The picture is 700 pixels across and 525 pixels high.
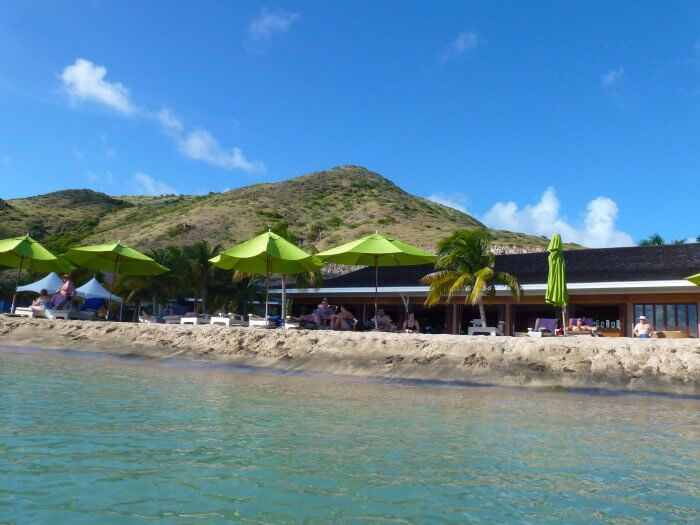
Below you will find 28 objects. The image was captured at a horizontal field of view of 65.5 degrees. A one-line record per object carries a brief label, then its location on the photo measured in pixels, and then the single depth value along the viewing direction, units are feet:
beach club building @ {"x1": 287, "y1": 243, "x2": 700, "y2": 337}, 57.88
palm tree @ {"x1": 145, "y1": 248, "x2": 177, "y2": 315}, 92.58
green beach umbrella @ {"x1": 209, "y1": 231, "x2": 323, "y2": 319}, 46.39
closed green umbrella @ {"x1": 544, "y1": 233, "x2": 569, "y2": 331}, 47.65
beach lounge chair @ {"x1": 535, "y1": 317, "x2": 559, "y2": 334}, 54.90
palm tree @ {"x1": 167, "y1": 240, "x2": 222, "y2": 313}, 89.92
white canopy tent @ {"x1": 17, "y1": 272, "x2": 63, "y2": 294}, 80.12
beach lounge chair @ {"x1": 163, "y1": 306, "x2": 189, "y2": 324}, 75.77
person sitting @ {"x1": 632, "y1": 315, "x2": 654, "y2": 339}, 43.78
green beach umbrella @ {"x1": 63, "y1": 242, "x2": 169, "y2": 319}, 55.26
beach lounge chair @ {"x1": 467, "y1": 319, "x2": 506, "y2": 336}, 49.47
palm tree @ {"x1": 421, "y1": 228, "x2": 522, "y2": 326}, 55.52
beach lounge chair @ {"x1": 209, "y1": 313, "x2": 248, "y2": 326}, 50.17
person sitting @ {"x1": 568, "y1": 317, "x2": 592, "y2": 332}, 48.66
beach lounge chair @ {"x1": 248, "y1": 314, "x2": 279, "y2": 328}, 47.81
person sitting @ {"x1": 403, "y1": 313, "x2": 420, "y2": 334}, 51.21
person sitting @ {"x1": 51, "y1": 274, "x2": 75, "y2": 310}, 56.54
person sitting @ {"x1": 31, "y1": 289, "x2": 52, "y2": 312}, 56.38
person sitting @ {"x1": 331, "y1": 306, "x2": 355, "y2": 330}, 48.60
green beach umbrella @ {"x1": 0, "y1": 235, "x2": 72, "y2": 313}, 55.67
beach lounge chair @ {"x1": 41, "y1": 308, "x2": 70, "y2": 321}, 55.42
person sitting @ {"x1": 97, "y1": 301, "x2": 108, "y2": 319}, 64.47
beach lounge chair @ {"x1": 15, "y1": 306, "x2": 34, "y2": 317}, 57.11
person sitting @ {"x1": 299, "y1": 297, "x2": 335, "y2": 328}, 50.65
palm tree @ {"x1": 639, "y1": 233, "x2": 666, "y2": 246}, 152.97
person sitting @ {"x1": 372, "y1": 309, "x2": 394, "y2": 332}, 49.72
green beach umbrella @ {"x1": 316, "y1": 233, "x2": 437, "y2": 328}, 45.52
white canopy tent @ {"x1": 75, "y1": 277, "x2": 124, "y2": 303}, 79.10
